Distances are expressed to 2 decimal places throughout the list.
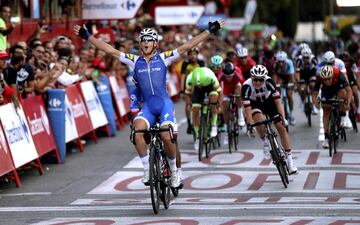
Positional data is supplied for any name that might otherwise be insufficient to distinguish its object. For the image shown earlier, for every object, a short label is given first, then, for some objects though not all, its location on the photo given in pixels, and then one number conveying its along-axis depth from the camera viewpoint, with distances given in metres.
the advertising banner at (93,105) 20.77
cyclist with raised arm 13.04
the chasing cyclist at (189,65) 20.50
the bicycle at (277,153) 14.64
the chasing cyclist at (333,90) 17.94
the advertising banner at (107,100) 22.12
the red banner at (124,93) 24.66
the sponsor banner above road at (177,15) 37.47
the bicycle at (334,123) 17.94
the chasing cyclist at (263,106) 14.97
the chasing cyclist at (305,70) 23.48
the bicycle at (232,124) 18.94
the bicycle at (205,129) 17.95
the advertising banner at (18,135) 15.28
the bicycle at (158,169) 12.40
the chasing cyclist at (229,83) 19.59
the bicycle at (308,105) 23.22
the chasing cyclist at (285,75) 23.27
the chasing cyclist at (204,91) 18.61
